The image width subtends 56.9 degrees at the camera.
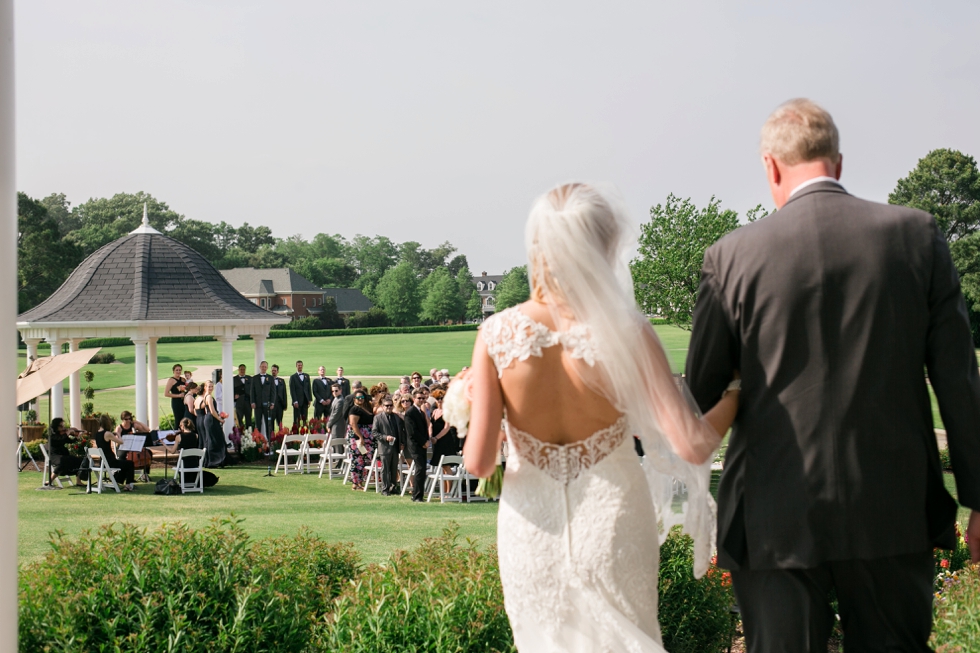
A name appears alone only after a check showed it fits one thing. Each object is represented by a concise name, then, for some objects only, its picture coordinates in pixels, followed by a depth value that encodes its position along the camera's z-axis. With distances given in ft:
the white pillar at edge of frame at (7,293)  10.85
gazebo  73.97
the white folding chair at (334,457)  65.05
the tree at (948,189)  206.49
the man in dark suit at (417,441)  54.08
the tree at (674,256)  93.50
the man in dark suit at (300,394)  87.20
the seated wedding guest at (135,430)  58.49
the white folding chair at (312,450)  66.95
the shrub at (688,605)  16.81
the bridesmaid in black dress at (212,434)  65.16
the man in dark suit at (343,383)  71.75
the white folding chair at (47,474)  56.49
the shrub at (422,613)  12.77
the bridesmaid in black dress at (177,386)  71.05
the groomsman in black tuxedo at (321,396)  84.17
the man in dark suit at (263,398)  79.61
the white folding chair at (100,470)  54.54
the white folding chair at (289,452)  67.46
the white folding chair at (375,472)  57.77
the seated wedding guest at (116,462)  55.72
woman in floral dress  60.08
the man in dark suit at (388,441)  56.24
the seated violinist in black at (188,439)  56.95
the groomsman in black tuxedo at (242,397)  79.51
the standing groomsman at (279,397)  81.50
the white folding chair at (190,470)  55.93
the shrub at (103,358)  194.40
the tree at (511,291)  245.86
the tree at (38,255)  173.06
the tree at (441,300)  347.36
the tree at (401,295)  352.03
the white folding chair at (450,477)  53.47
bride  9.71
